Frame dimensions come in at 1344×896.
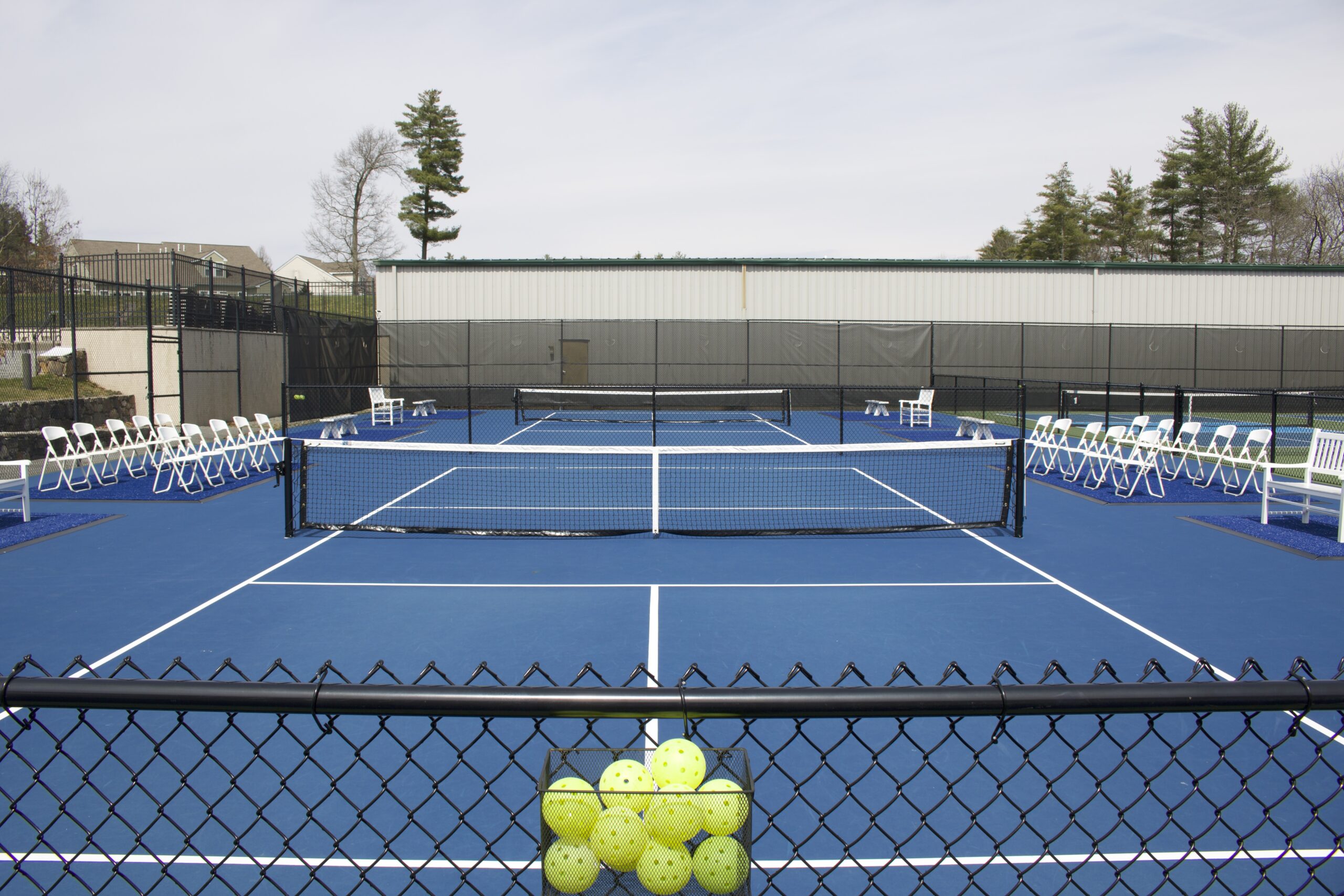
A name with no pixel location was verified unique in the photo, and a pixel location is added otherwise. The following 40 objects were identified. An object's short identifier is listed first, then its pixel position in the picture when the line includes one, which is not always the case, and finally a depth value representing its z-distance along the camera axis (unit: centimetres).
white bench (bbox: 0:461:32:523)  1027
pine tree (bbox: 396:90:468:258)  5344
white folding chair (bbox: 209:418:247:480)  1420
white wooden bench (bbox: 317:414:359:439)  1730
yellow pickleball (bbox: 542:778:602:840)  203
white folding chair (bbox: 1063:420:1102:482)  1403
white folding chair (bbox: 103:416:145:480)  1361
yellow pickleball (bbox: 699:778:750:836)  199
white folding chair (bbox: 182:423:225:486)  1319
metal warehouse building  2984
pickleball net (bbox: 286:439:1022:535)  1041
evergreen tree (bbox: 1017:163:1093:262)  6631
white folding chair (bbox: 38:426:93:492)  1299
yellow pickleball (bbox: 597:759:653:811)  198
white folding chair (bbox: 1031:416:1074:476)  1473
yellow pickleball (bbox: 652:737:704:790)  204
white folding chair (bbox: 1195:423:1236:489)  1339
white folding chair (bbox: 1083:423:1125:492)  1344
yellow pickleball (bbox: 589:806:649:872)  201
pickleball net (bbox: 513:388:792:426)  2741
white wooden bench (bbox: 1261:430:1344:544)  1004
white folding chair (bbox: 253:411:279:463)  1568
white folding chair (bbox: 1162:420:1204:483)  1415
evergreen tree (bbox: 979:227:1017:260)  8188
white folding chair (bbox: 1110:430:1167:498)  1284
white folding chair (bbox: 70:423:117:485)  1365
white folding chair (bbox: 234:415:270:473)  1505
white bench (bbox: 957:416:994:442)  1634
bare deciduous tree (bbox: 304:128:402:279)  5541
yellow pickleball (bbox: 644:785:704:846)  197
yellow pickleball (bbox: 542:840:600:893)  206
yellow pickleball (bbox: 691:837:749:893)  205
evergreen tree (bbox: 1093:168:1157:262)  6456
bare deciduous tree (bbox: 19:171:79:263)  4219
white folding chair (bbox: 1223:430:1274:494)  1236
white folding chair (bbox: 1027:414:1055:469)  1515
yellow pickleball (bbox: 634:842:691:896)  203
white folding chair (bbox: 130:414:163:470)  1382
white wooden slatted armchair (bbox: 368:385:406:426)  2406
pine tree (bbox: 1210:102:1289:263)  5616
